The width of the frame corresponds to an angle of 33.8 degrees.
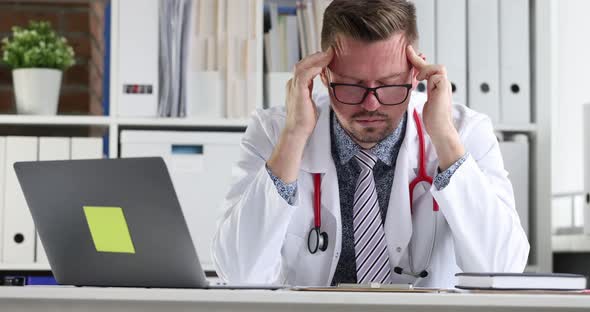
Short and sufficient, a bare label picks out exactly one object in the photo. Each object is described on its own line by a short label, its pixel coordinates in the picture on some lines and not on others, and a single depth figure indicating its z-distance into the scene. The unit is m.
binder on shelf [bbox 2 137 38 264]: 2.73
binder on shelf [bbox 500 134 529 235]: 2.83
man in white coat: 1.77
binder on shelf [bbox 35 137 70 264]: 2.75
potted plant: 2.79
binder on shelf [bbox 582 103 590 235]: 2.54
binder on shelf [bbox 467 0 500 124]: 2.82
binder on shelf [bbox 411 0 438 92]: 2.79
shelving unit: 2.76
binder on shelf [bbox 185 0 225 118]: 2.78
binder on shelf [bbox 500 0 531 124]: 2.84
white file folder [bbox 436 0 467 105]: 2.81
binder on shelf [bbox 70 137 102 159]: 2.75
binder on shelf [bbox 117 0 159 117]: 2.75
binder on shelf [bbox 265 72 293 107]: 2.81
